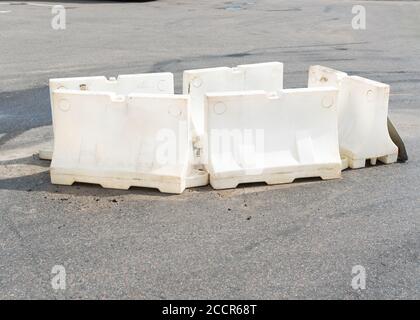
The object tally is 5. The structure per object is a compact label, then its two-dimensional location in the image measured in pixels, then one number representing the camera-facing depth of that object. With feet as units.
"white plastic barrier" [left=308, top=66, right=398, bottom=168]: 18.71
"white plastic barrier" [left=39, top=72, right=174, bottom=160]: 19.01
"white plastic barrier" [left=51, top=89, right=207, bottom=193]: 16.57
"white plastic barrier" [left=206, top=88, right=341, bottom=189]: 16.93
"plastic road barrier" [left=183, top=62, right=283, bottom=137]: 20.17
